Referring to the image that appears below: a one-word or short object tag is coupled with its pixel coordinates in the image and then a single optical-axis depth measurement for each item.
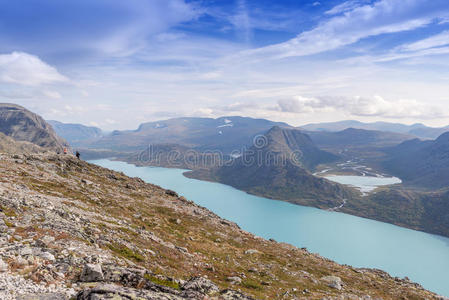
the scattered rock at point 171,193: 71.82
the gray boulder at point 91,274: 14.20
